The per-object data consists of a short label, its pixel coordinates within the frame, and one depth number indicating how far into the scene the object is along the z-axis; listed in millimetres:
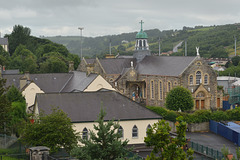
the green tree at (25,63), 105750
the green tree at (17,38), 150500
